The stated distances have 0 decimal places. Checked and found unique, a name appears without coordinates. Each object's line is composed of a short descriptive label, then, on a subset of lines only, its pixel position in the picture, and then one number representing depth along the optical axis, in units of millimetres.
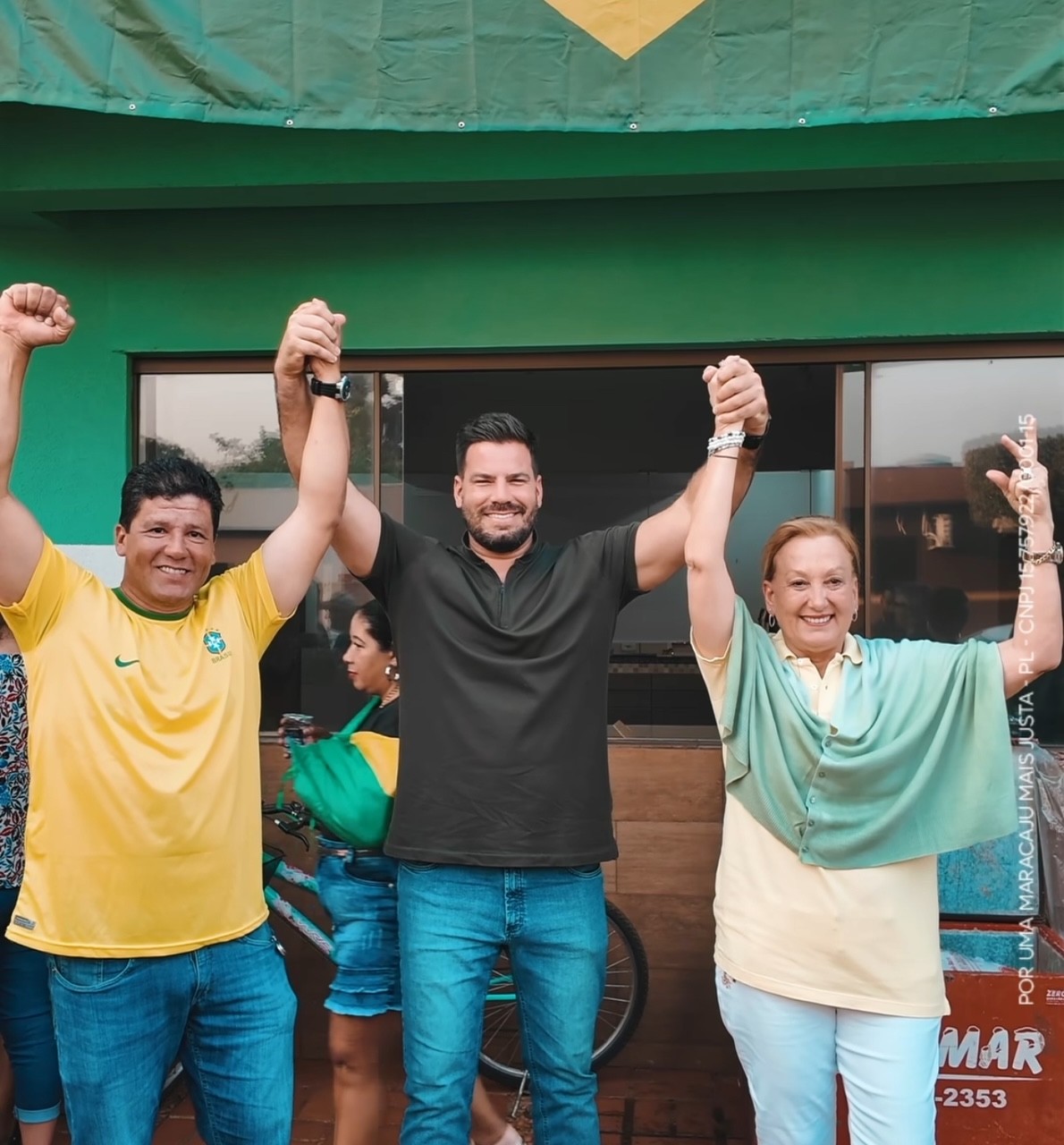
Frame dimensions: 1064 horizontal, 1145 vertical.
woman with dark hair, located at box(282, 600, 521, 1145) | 2756
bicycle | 3494
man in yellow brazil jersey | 2006
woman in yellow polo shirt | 2088
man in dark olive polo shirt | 2246
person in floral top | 2732
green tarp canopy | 2850
